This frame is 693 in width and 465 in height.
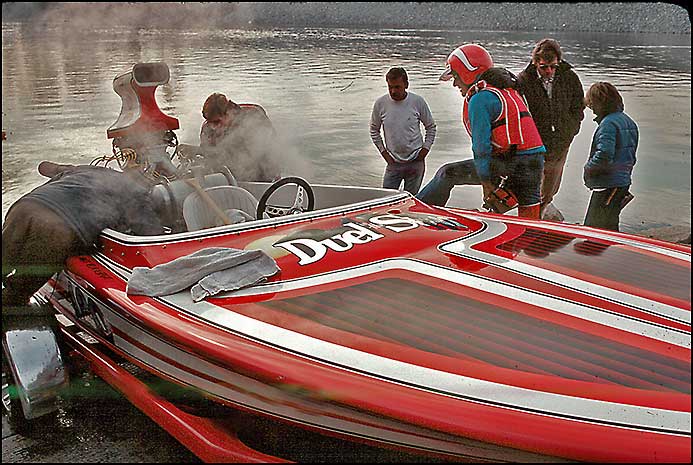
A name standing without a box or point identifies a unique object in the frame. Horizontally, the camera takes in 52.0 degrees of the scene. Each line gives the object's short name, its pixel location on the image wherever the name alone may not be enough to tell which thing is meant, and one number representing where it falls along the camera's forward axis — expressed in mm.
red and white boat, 1865
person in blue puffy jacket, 4430
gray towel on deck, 2596
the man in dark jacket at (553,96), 4723
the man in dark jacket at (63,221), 3012
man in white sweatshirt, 5281
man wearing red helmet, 4230
